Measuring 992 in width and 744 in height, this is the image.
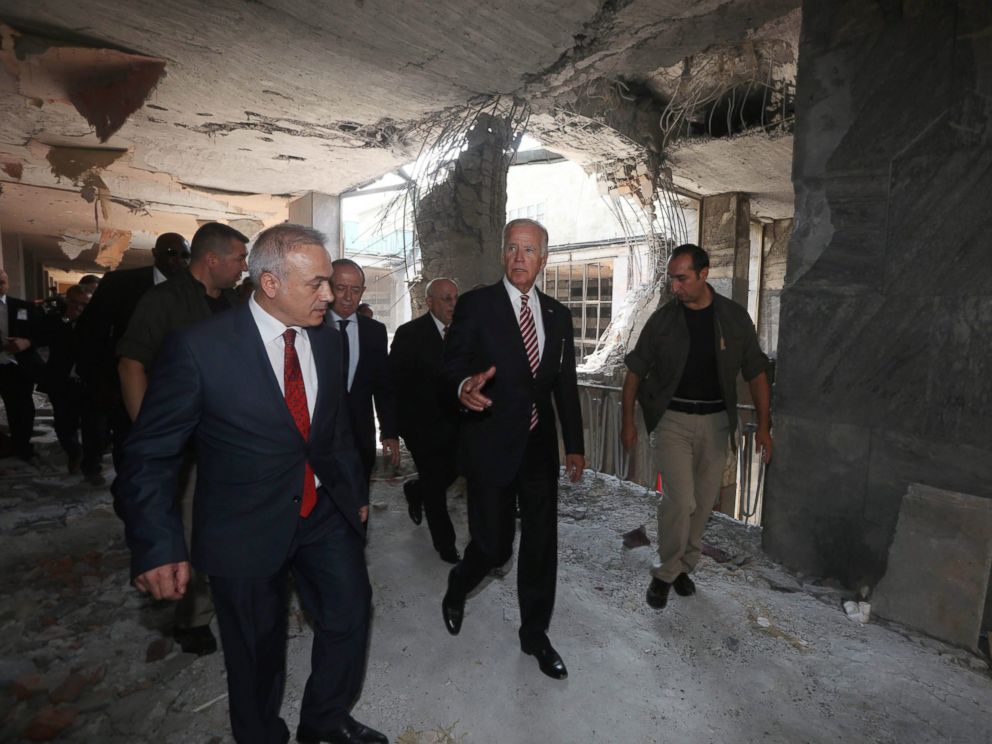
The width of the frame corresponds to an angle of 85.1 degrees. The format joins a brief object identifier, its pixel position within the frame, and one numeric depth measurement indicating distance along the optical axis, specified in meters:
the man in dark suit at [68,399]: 5.05
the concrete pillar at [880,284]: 2.75
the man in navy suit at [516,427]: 2.44
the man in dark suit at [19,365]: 5.20
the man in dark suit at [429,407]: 3.68
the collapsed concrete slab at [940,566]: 2.68
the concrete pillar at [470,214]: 5.00
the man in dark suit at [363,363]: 3.38
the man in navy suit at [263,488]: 1.61
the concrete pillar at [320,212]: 7.54
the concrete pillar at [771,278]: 9.98
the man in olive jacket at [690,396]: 3.10
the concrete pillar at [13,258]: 9.80
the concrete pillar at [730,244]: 7.98
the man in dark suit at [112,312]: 3.13
